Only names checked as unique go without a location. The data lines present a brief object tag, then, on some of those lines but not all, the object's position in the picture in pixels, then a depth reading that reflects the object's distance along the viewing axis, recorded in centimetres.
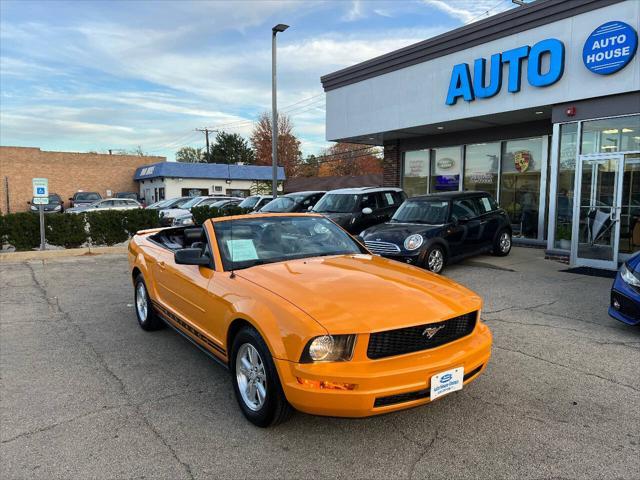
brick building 3853
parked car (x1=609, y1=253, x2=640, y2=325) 517
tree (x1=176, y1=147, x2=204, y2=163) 8401
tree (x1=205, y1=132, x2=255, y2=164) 6438
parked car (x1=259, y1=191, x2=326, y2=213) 1390
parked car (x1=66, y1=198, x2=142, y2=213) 2453
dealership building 938
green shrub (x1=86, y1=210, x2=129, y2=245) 1415
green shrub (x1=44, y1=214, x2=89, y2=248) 1345
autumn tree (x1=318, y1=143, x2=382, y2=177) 5947
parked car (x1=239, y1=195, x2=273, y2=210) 1940
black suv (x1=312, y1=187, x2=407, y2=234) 1162
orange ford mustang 283
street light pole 1676
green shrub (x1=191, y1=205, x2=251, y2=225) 1744
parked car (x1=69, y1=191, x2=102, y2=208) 3219
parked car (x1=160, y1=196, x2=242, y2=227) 1741
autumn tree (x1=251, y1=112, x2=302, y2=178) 5688
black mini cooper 866
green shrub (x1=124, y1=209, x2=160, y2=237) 1496
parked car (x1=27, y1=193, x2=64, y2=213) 2885
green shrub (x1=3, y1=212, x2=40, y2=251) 1284
